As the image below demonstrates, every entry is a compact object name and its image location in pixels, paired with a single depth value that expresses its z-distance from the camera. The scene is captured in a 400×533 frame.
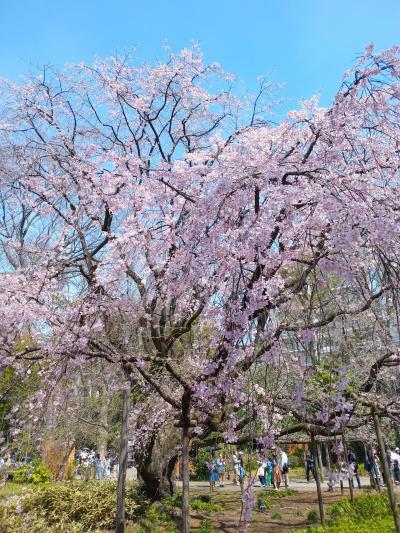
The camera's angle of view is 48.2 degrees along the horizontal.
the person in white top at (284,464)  13.77
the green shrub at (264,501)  9.30
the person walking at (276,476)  13.24
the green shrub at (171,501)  8.16
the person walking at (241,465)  12.70
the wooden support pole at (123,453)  6.16
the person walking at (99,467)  14.52
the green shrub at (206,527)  7.00
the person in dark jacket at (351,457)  12.70
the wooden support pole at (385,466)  4.21
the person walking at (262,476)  14.20
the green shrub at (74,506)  6.54
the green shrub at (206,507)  9.19
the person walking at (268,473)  14.47
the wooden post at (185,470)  4.43
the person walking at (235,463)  11.03
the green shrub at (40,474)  14.19
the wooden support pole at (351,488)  7.33
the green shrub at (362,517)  4.97
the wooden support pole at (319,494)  6.62
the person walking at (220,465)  13.52
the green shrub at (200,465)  15.90
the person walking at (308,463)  15.34
